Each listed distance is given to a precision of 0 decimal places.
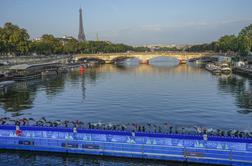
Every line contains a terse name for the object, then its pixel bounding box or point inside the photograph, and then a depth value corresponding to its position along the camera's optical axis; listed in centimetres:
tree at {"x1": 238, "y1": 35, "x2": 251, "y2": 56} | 11958
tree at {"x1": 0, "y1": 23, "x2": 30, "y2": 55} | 11621
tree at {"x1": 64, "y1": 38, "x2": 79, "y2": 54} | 18675
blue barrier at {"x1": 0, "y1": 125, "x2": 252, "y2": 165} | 2877
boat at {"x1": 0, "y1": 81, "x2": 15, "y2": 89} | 7903
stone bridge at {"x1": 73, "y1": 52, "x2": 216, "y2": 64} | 18350
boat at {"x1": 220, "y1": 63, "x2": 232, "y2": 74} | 11524
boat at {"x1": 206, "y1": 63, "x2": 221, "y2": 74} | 11808
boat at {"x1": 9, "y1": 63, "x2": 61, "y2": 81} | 9634
